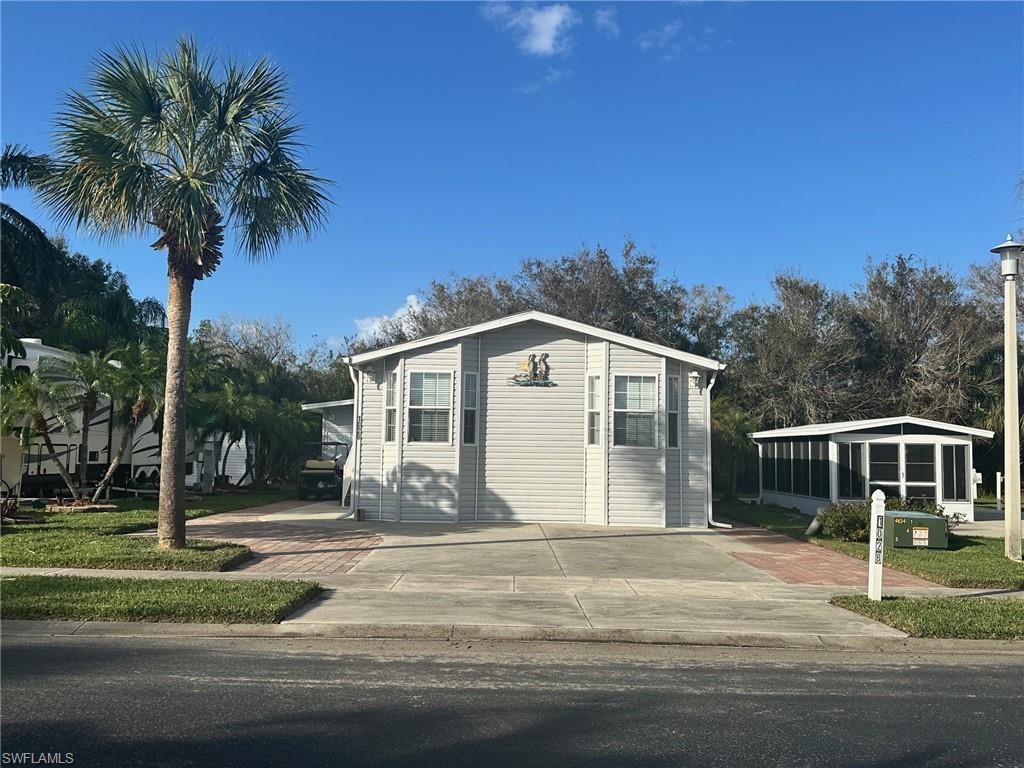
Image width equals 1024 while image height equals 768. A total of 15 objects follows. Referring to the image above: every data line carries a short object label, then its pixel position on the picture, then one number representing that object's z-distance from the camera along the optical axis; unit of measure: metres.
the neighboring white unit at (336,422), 27.50
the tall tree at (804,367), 33.06
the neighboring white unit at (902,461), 21.55
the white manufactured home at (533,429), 17.92
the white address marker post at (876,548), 9.47
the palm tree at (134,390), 17.96
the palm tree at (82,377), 17.55
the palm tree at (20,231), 27.98
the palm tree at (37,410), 16.58
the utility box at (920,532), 14.30
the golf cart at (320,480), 24.58
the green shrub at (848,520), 15.77
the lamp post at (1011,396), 13.13
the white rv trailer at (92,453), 19.02
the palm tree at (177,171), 11.66
